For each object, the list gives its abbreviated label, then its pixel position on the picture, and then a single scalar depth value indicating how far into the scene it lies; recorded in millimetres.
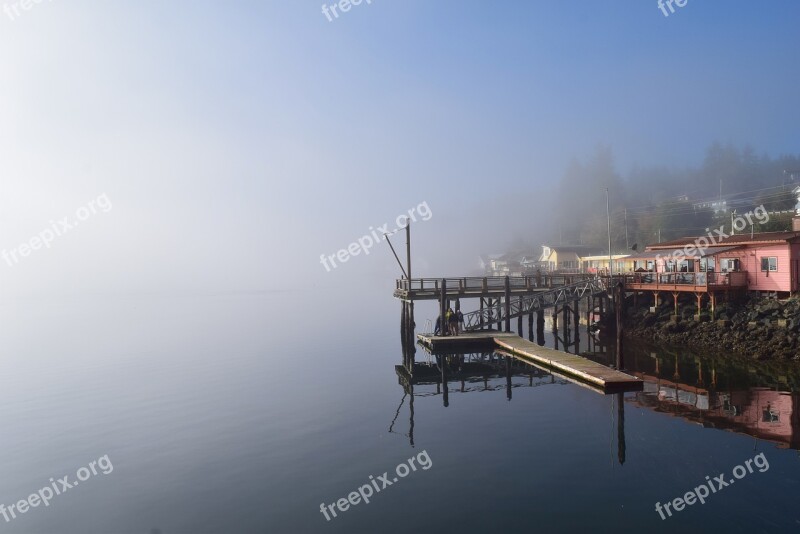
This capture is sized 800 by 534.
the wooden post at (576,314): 46300
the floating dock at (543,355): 25734
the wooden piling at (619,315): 29328
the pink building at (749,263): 36219
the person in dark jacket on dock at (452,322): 41562
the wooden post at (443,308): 41156
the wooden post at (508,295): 42831
